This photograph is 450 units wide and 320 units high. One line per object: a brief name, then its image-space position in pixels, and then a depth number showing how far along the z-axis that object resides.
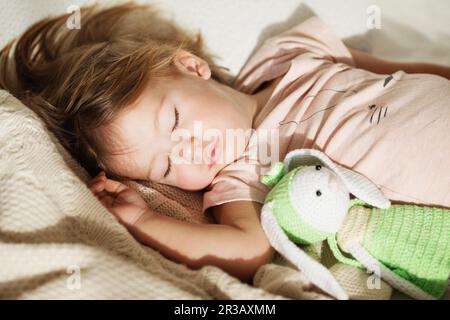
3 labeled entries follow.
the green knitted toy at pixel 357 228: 0.82
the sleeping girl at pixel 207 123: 0.91
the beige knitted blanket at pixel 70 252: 0.69
